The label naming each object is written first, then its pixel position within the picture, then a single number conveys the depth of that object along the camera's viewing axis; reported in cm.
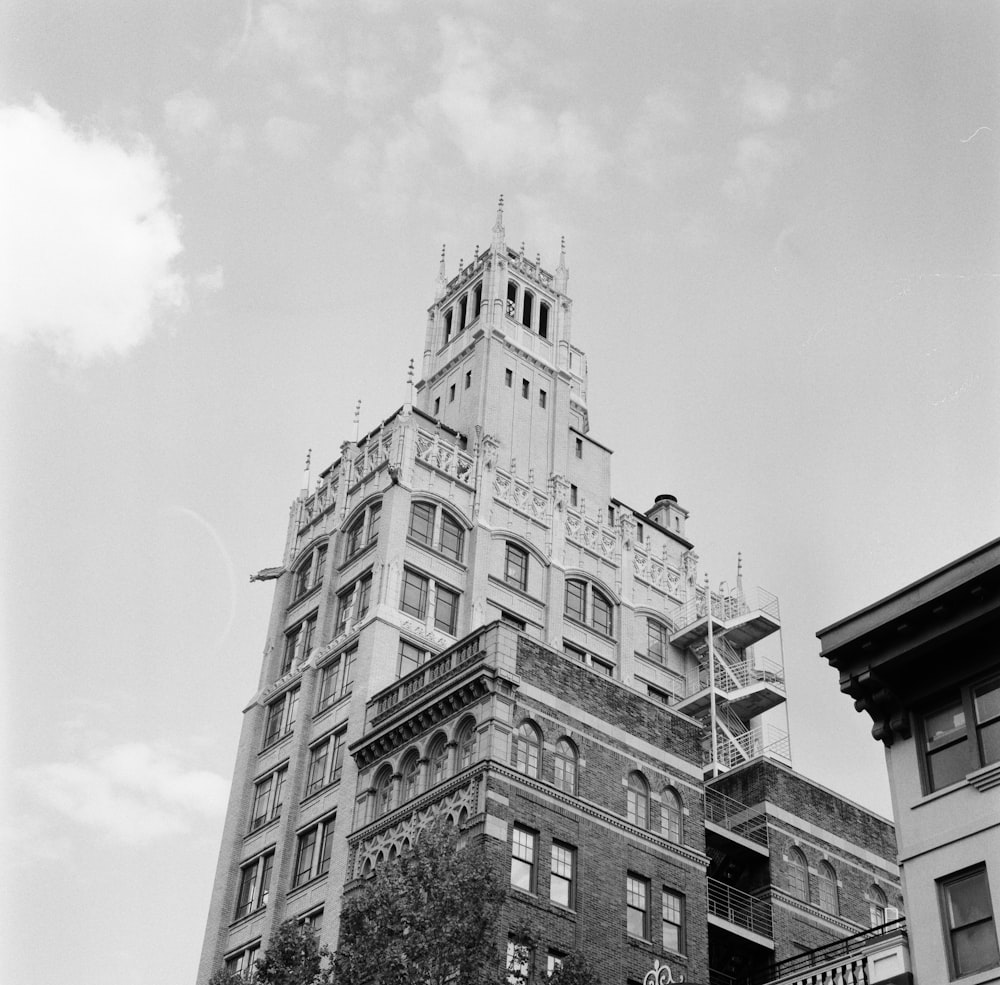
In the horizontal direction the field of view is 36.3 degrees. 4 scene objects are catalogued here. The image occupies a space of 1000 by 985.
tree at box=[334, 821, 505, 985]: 3622
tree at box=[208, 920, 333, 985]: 3912
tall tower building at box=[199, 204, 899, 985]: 5078
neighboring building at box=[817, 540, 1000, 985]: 2855
